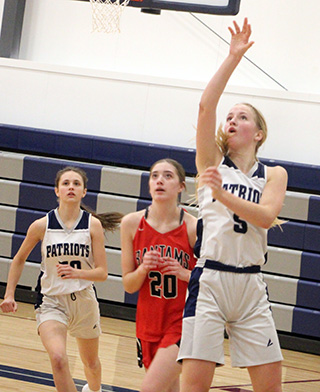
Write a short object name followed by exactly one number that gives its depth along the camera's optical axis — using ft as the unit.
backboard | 34.74
